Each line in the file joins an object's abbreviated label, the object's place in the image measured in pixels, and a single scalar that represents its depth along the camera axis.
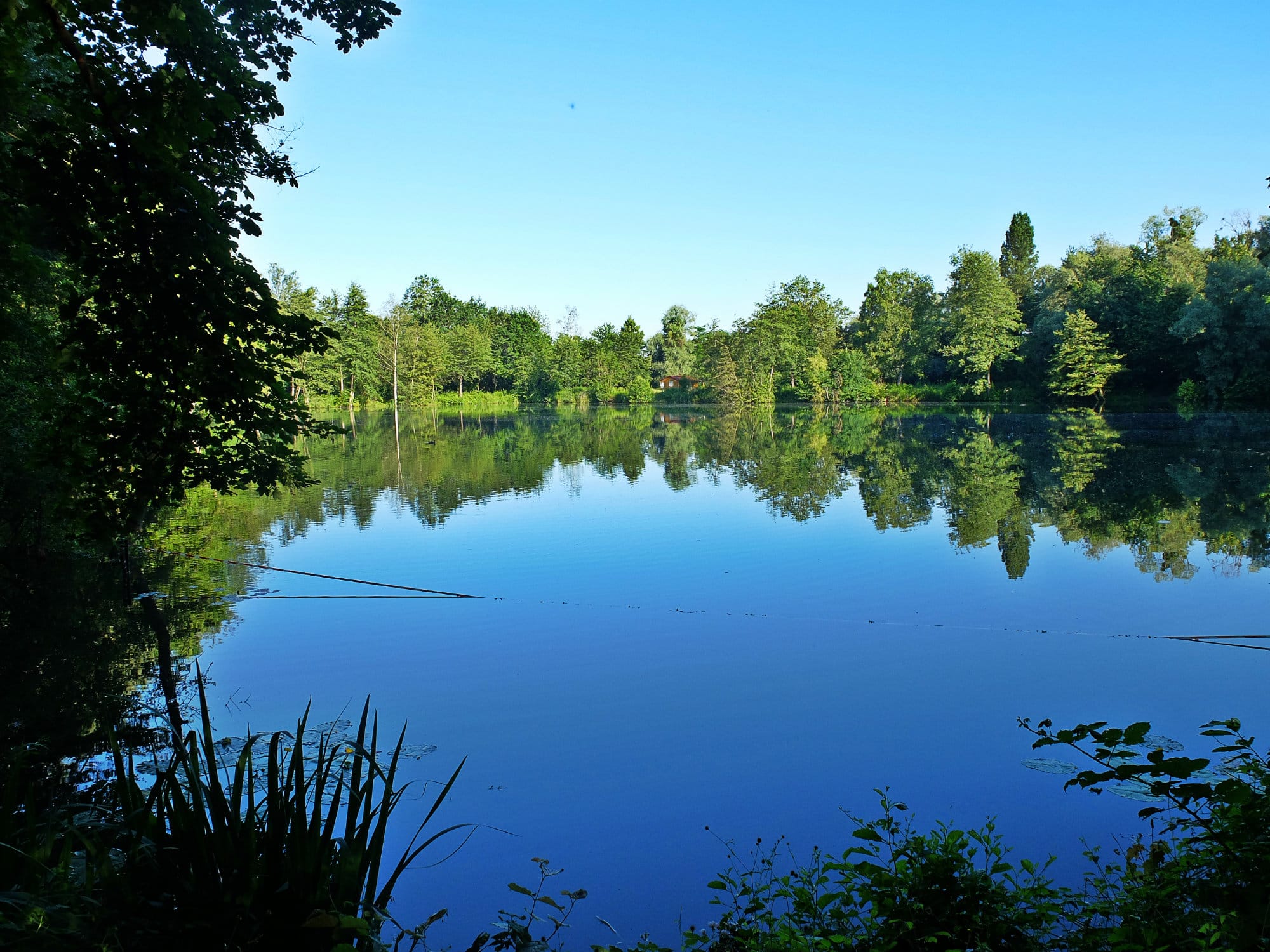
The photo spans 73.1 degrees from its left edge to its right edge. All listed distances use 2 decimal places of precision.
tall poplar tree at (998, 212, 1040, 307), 72.76
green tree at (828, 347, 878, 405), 64.81
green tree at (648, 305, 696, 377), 88.56
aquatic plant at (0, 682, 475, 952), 2.45
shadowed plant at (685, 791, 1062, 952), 3.16
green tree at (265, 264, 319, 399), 53.50
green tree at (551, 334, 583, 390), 80.69
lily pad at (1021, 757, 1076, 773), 5.55
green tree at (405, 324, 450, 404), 62.97
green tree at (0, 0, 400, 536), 4.23
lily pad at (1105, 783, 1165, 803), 5.08
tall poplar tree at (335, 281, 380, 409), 64.69
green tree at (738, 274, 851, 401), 68.19
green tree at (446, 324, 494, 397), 71.75
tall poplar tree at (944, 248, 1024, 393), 54.75
